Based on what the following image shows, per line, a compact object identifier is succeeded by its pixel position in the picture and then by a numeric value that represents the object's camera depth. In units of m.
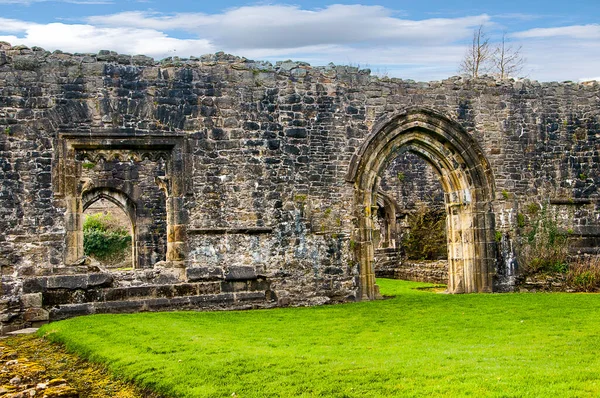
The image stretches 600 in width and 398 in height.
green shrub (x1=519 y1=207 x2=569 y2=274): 14.84
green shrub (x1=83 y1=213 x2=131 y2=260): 28.73
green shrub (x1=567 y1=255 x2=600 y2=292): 14.46
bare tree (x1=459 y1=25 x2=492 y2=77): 31.87
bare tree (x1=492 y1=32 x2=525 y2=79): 31.80
